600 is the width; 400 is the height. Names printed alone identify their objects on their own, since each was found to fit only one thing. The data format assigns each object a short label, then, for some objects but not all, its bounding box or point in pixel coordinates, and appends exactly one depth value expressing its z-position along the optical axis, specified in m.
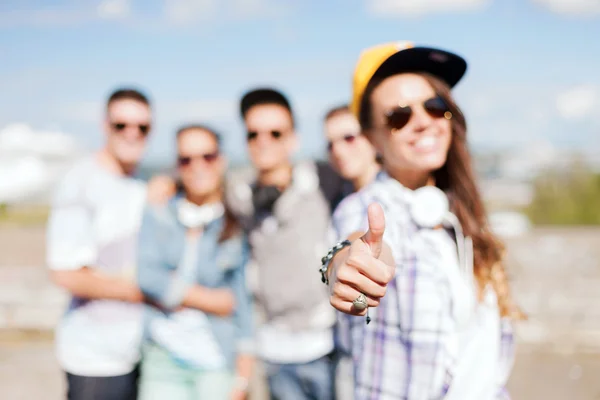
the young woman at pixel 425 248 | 1.62
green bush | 21.52
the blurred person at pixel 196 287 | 2.67
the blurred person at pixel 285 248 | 2.67
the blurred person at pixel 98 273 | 2.55
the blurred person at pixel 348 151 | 2.74
